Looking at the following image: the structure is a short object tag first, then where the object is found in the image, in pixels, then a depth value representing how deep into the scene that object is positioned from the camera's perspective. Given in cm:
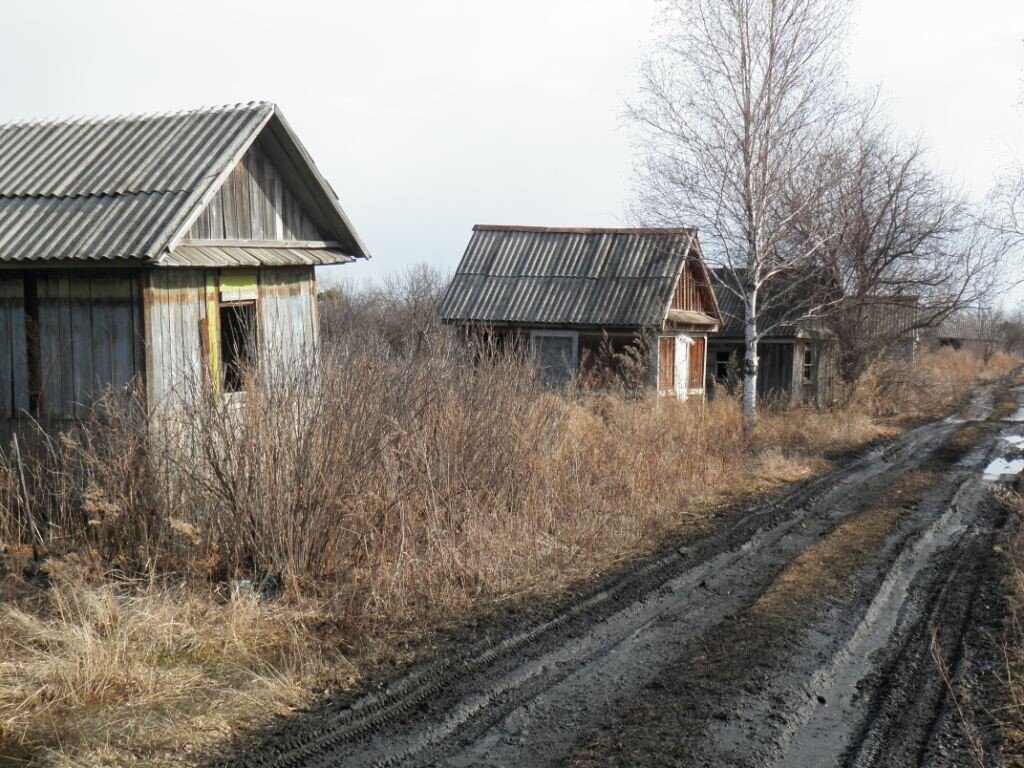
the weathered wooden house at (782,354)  2839
